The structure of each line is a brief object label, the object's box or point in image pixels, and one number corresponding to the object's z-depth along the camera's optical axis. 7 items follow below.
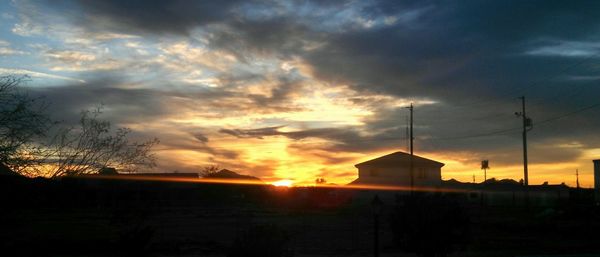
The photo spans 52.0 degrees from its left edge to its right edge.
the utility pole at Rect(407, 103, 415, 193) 56.12
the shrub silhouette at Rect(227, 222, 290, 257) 14.54
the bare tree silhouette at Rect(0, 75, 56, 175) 17.16
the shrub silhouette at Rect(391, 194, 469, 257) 18.97
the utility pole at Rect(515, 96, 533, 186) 59.59
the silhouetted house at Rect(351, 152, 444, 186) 79.44
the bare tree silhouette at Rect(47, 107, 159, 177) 22.00
